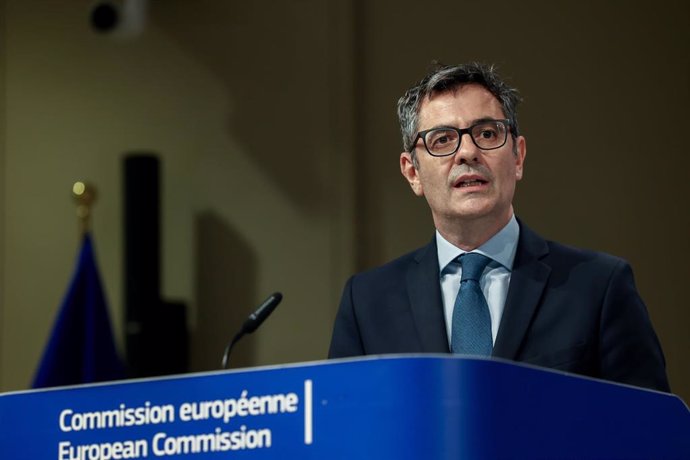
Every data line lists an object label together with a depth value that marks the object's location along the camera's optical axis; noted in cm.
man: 520
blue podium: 371
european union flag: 1184
